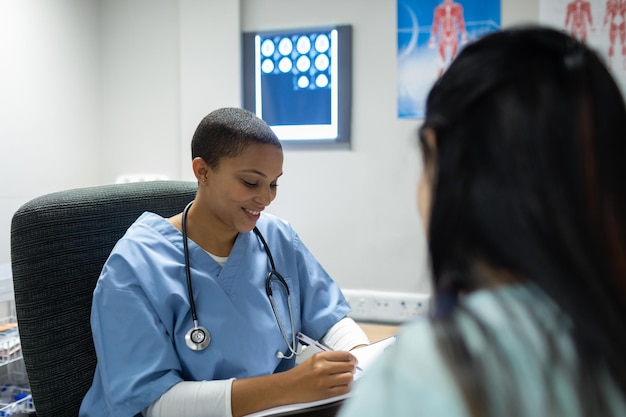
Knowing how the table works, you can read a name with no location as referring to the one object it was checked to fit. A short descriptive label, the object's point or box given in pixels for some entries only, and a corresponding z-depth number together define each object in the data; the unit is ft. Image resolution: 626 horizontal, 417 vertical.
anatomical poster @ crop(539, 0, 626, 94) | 6.02
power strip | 6.73
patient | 1.22
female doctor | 3.14
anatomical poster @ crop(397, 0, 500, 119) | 6.41
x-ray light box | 6.80
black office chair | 3.33
